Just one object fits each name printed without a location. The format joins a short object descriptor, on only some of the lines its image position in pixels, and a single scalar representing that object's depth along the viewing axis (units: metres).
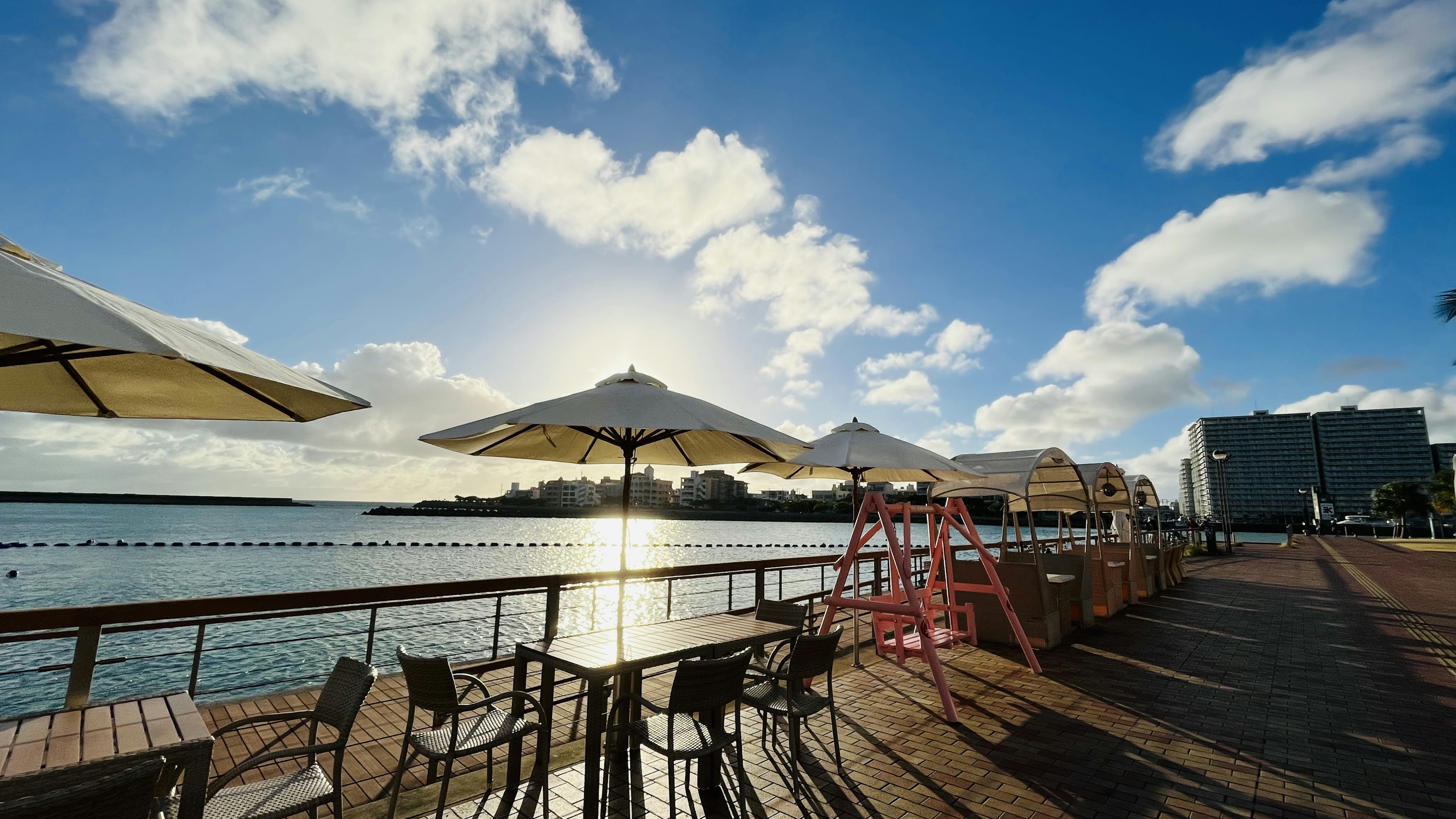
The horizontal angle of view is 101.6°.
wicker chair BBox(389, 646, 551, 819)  2.85
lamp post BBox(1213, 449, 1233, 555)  25.70
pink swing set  4.98
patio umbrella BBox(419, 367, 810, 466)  3.72
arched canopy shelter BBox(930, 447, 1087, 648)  7.11
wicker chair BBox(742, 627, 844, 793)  3.53
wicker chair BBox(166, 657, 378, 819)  2.30
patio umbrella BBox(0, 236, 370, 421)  1.70
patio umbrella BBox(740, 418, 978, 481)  5.74
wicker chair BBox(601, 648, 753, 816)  2.90
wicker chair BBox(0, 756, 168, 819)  1.43
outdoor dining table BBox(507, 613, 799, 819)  2.96
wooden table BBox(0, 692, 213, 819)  2.00
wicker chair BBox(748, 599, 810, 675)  4.48
